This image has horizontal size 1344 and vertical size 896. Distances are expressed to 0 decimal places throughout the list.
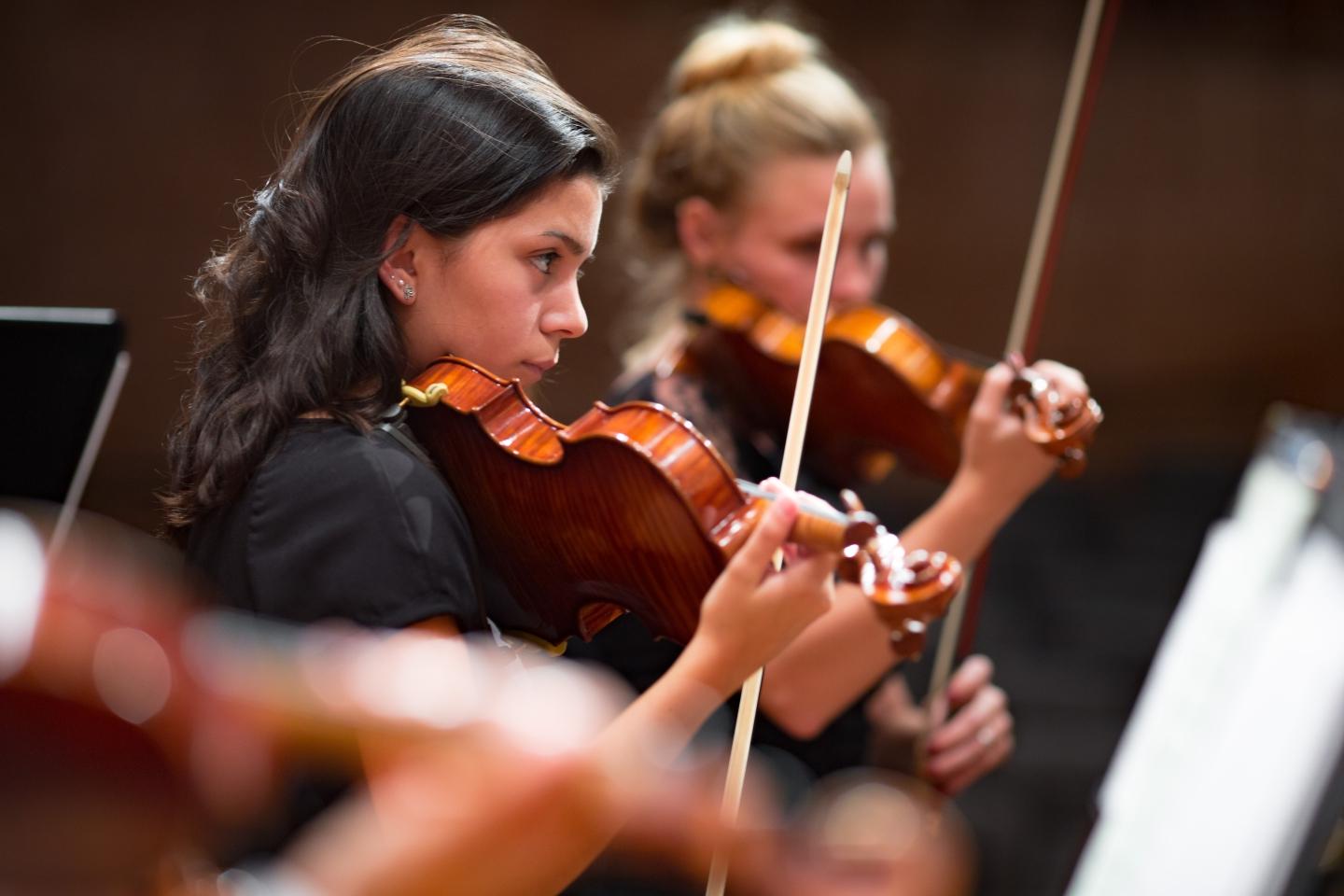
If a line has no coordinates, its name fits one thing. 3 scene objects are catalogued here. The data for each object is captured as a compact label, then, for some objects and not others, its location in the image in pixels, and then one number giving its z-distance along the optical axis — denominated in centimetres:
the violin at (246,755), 244
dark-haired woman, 448
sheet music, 434
